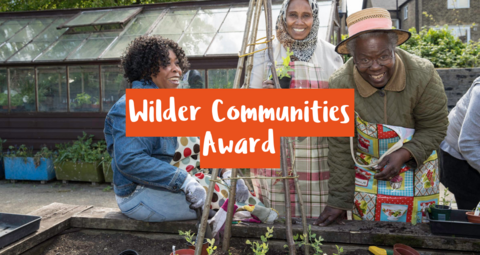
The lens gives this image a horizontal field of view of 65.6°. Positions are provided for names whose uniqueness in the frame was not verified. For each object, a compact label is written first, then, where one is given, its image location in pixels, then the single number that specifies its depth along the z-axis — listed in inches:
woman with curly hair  82.4
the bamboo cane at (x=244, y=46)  70.6
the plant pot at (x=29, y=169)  267.1
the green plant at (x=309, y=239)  70.6
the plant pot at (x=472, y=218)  77.2
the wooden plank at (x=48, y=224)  80.7
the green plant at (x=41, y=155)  265.7
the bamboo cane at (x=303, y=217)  70.9
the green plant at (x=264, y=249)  63.6
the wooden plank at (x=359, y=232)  77.5
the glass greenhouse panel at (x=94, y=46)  273.4
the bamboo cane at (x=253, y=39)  74.6
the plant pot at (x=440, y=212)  78.5
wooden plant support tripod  69.4
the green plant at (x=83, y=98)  279.1
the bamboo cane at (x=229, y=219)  75.4
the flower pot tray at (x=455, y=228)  76.4
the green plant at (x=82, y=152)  258.2
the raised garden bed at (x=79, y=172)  257.8
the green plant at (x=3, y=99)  296.7
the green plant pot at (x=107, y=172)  251.0
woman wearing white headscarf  99.3
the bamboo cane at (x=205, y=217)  67.1
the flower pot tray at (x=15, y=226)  79.0
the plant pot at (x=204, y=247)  73.8
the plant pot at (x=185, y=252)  72.2
